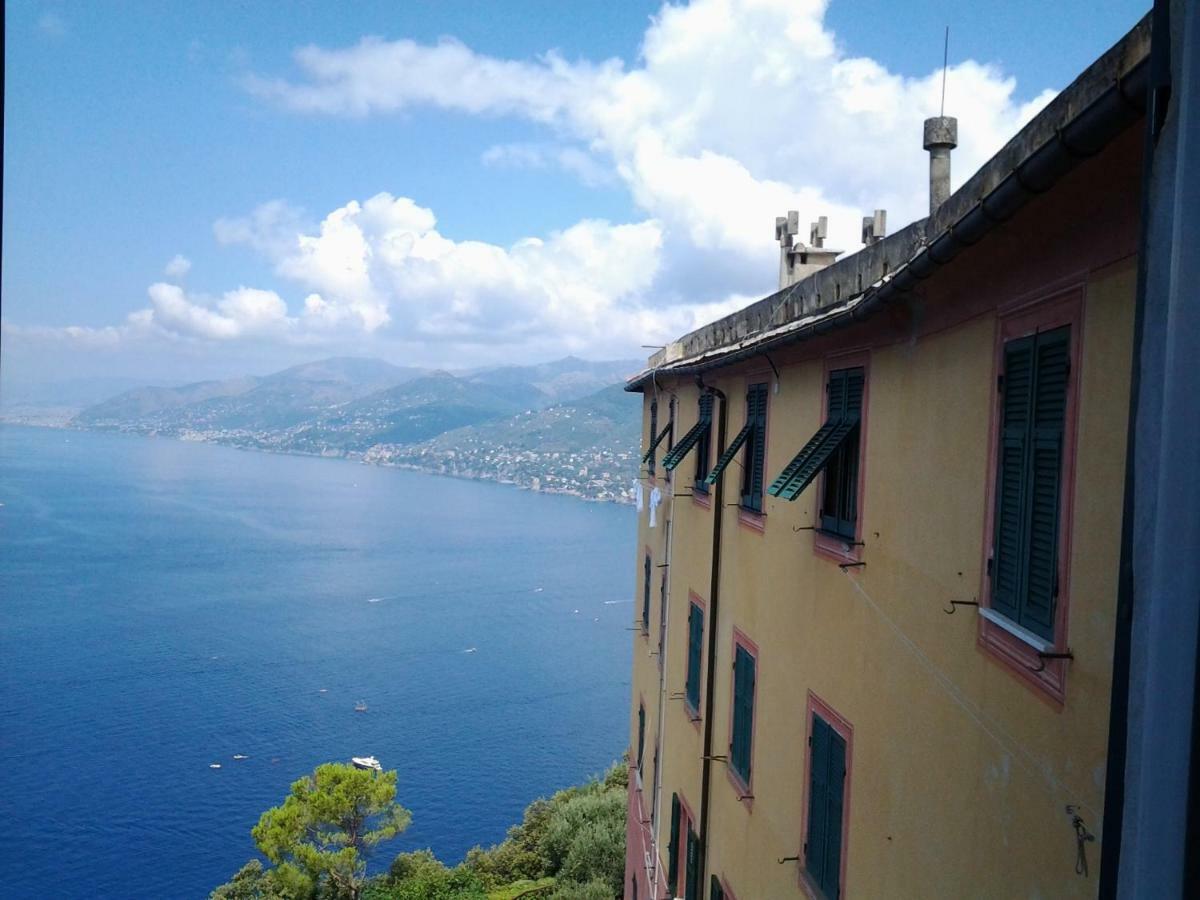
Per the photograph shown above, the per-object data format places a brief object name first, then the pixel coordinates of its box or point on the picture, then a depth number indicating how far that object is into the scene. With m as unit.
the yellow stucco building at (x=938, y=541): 3.60
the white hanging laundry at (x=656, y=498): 13.90
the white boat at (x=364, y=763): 51.25
